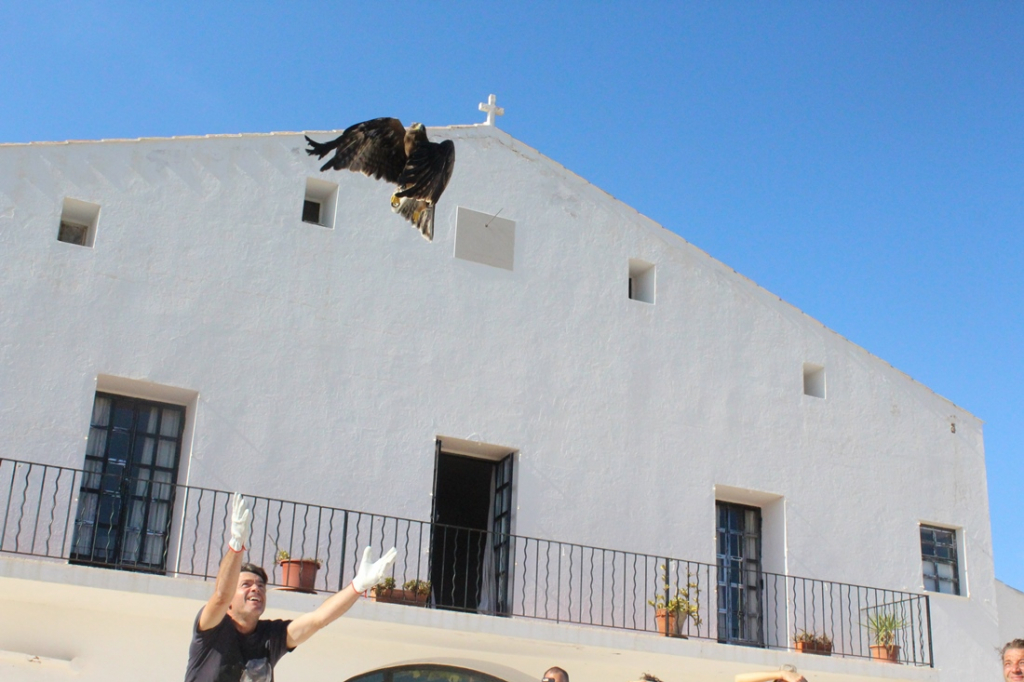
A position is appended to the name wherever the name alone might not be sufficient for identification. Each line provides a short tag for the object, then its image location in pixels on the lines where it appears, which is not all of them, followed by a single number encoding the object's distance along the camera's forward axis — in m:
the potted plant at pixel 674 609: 12.06
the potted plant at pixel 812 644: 12.86
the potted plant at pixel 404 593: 10.81
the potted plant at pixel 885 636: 13.10
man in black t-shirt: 4.79
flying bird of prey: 8.58
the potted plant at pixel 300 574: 10.50
